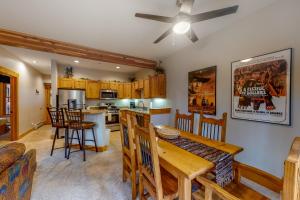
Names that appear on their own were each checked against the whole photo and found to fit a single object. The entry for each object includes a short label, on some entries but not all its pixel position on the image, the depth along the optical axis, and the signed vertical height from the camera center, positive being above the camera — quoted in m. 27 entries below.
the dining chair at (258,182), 0.60 -0.63
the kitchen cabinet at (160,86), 4.48 +0.39
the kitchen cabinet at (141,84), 5.30 +0.54
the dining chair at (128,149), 1.62 -0.65
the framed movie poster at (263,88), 1.95 +0.17
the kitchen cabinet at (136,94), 5.91 +0.18
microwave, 5.69 +0.17
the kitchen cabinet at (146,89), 4.89 +0.34
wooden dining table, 1.07 -0.53
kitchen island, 3.43 -0.77
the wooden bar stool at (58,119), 2.95 -0.45
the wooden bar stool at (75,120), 2.93 -0.46
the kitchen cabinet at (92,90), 5.45 +0.32
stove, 5.38 -0.80
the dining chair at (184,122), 2.32 -0.40
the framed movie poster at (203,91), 2.99 +0.18
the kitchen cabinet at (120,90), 6.12 +0.36
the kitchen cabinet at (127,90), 6.22 +0.36
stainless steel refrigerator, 4.72 +0.00
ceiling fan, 1.64 +1.00
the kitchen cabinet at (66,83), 4.90 +0.53
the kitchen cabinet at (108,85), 5.73 +0.54
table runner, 1.19 -0.53
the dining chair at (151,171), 1.17 -0.68
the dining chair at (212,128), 1.87 -0.43
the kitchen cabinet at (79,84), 5.15 +0.52
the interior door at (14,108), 4.21 -0.32
